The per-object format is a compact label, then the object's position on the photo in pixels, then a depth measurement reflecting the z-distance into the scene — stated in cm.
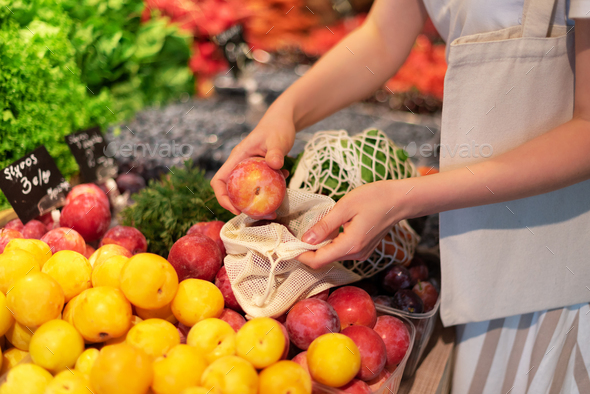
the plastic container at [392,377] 82
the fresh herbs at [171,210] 132
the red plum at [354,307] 99
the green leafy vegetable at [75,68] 157
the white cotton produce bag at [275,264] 98
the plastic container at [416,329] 109
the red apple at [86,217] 132
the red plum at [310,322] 91
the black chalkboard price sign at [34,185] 130
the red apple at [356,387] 84
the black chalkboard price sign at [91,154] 162
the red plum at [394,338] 97
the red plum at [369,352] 88
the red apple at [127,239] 119
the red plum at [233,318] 96
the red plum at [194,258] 104
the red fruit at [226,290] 103
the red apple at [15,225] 134
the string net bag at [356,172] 123
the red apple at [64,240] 116
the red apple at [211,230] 117
